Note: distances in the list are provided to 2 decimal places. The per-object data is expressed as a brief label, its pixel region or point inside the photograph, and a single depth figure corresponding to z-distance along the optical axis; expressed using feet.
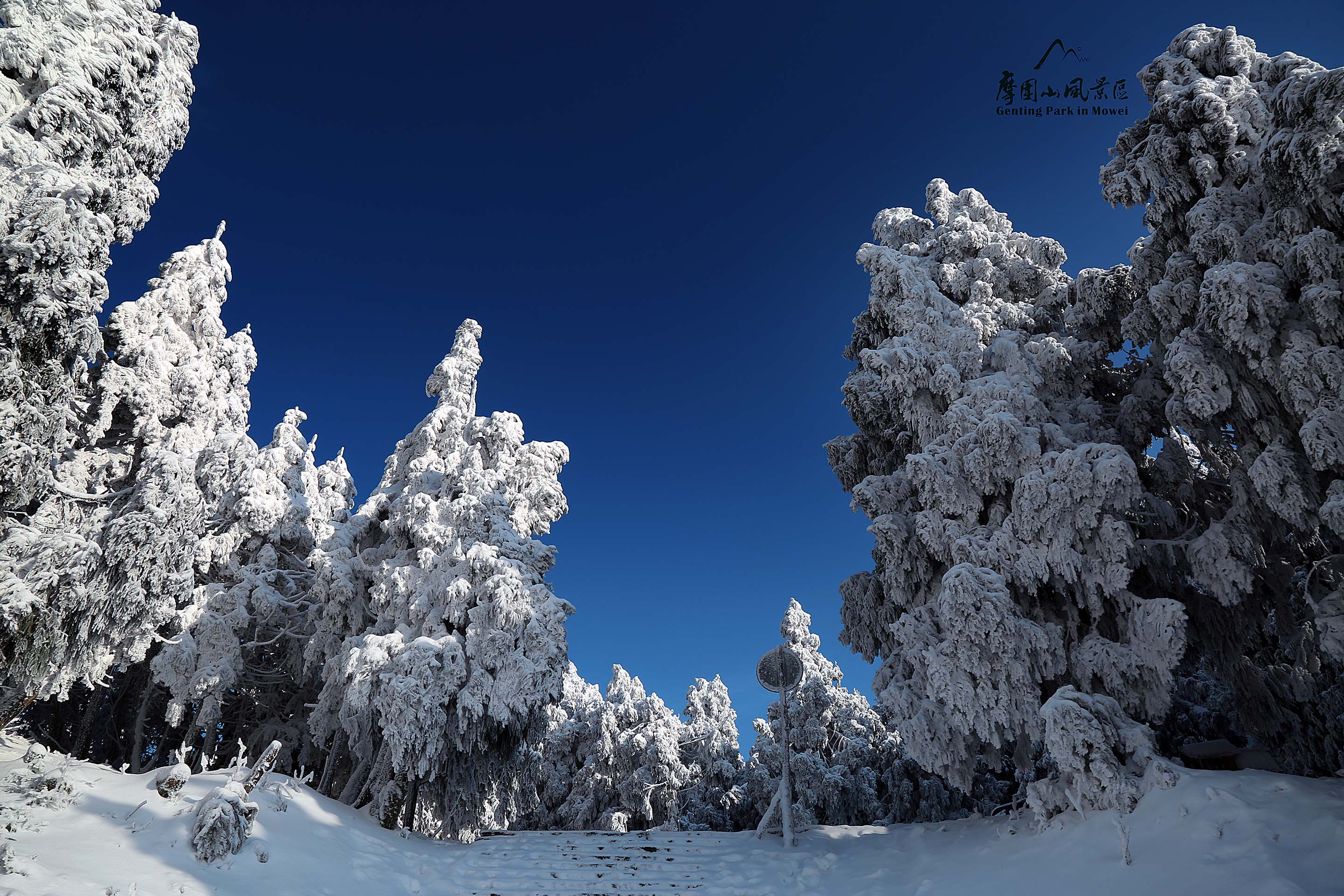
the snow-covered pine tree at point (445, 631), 38.81
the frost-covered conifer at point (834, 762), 67.72
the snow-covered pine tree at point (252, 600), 45.50
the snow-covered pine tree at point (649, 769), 81.25
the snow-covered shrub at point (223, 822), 23.84
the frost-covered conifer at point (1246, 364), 26.13
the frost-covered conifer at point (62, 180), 22.39
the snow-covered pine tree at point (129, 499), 25.26
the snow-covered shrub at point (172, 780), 26.73
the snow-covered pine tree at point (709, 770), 85.66
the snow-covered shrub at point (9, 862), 18.02
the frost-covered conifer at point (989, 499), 30.96
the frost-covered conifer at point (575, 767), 86.17
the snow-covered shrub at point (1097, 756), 26.40
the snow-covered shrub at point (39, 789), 22.41
